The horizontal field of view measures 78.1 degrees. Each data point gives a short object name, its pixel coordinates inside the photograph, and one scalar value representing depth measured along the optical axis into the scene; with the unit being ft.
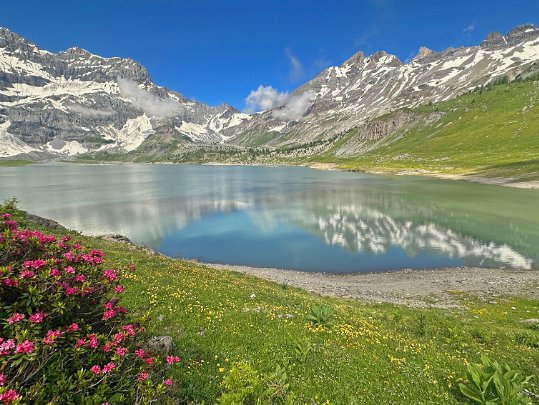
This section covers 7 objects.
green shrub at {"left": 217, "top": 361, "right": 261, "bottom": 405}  27.84
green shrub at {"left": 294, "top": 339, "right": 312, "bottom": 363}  44.06
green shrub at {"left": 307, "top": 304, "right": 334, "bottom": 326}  57.11
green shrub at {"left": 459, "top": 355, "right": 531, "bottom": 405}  34.14
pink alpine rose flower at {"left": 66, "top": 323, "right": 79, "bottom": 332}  23.86
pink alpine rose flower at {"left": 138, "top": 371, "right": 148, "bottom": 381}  25.74
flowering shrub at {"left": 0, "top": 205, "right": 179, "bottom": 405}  20.55
